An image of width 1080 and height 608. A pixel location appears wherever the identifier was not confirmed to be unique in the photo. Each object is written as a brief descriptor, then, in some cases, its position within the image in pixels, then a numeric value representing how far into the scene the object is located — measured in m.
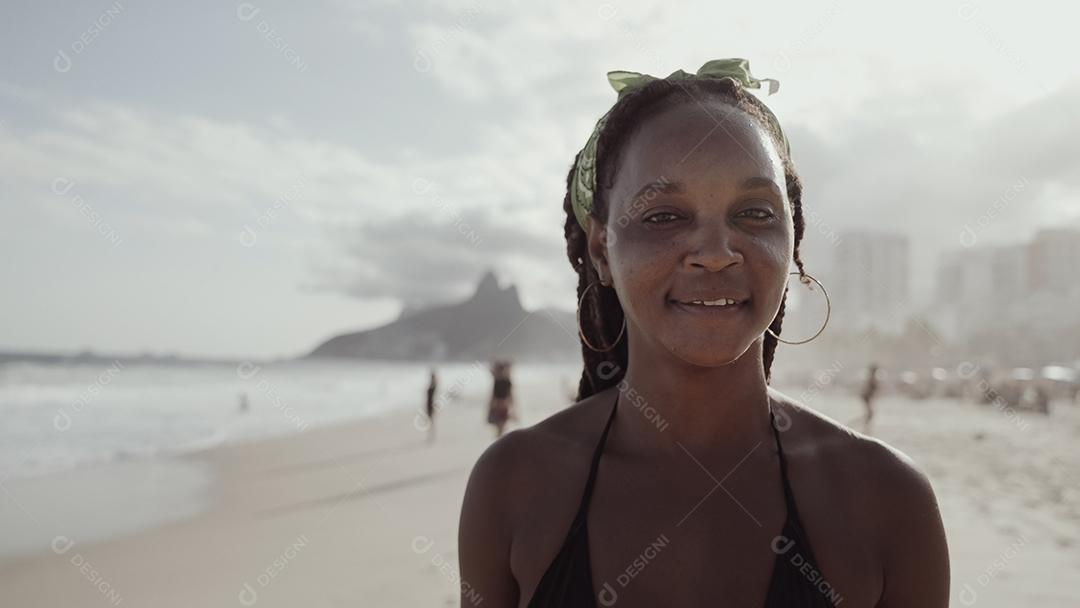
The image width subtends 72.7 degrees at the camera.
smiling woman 1.45
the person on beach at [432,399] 16.41
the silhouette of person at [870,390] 17.17
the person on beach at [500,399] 12.38
